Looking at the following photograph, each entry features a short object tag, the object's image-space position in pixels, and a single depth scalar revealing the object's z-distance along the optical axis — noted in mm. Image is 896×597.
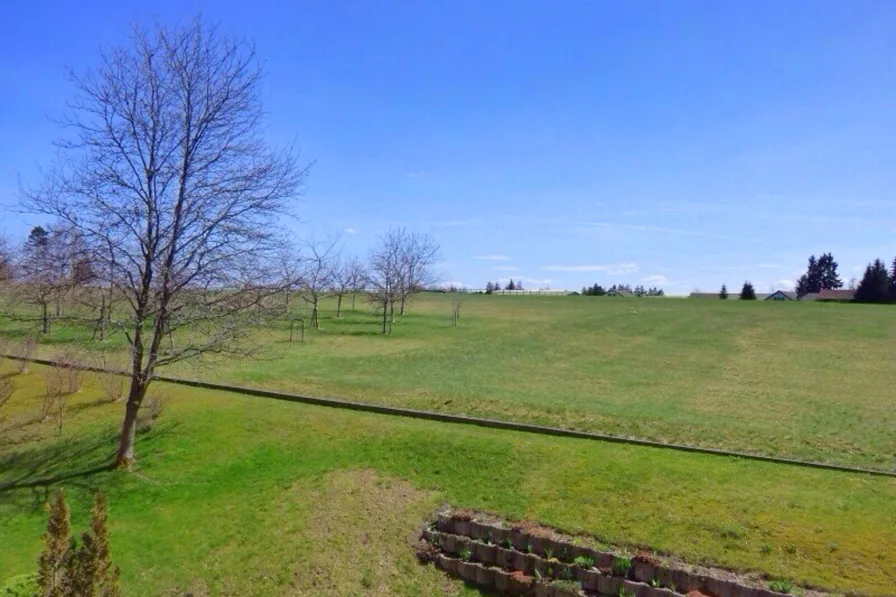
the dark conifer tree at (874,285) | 74875
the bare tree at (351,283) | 45888
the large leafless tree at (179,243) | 11273
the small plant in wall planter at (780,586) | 7324
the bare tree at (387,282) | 41025
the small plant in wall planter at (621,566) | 7969
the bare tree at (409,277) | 44281
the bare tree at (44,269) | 10938
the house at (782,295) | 98112
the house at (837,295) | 85562
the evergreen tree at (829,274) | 105188
